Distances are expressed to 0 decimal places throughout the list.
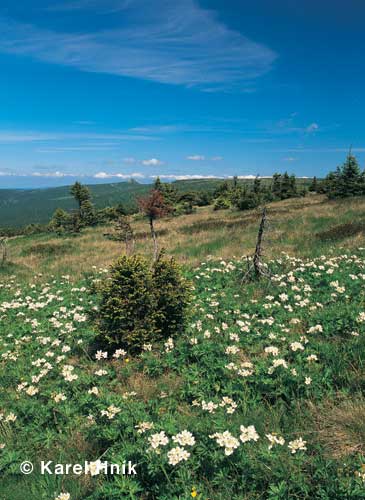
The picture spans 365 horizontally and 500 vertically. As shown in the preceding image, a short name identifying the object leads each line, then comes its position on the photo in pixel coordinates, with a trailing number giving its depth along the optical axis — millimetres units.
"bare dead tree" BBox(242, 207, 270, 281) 9961
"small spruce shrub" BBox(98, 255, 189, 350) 6340
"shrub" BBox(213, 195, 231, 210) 54409
